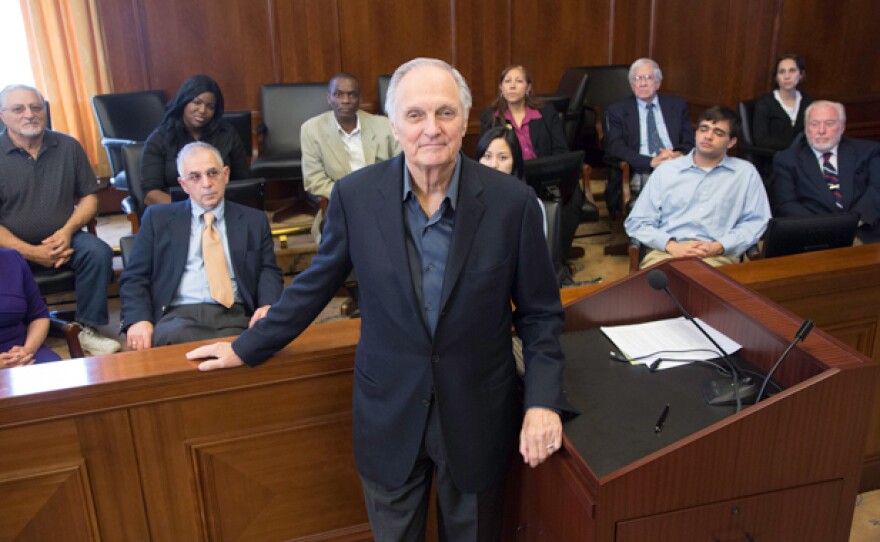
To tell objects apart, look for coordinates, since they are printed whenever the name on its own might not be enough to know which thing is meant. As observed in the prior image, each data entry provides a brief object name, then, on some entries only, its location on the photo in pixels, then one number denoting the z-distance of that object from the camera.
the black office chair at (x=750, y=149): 5.13
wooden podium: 1.41
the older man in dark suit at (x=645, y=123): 5.09
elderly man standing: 1.52
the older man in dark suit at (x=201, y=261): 2.85
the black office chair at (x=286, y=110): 5.61
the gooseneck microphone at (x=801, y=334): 1.51
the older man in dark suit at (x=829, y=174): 3.85
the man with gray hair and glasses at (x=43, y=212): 3.73
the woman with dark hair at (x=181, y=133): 4.02
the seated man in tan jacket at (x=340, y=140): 4.54
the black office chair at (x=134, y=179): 4.12
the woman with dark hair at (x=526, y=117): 4.87
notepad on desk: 1.77
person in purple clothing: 2.75
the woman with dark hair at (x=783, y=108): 5.26
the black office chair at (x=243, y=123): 5.35
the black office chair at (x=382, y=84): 5.76
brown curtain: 5.41
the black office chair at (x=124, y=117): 5.11
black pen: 1.51
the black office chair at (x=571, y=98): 5.47
